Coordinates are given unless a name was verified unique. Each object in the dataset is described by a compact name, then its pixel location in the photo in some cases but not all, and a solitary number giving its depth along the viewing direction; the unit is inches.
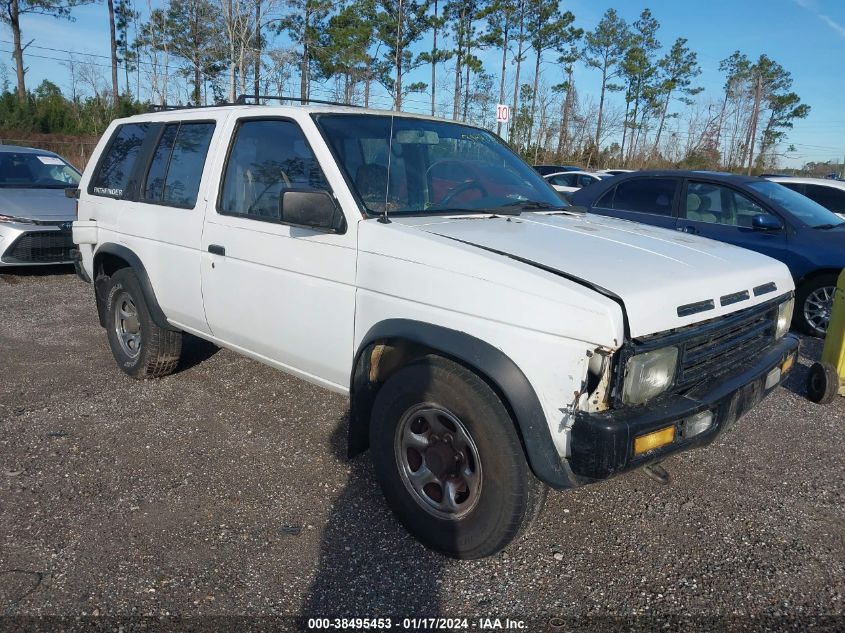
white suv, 97.0
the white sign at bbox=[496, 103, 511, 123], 589.9
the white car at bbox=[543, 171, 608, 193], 707.4
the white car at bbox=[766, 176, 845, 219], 354.3
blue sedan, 266.2
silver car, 317.4
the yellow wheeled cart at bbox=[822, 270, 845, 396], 195.8
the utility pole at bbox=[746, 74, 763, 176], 1494.8
